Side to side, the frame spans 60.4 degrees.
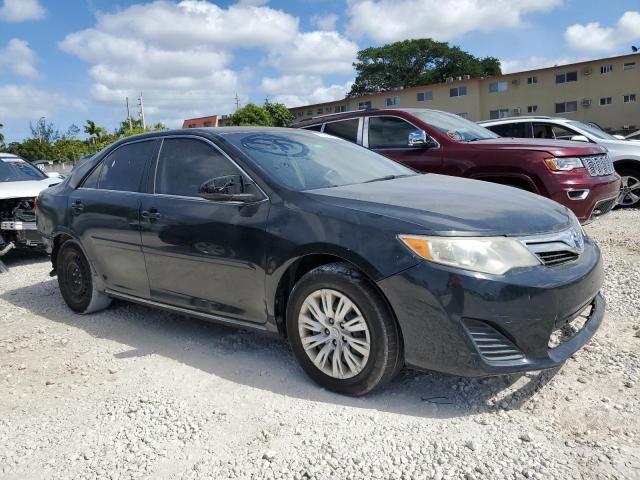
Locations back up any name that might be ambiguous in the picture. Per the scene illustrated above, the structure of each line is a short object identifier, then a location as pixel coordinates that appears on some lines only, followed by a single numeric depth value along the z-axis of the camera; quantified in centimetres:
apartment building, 3550
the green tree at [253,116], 5416
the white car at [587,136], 908
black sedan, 269
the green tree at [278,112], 5725
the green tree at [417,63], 6588
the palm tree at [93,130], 7406
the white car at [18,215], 731
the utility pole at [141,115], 5542
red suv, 571
